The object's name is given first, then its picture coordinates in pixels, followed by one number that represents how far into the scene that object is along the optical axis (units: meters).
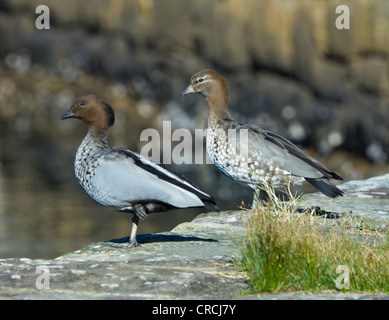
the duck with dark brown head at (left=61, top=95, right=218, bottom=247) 12.47
